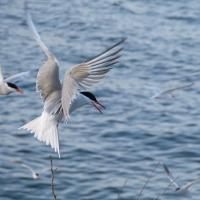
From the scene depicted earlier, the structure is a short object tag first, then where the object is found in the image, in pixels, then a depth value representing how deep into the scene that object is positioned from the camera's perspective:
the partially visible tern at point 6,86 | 11.67
